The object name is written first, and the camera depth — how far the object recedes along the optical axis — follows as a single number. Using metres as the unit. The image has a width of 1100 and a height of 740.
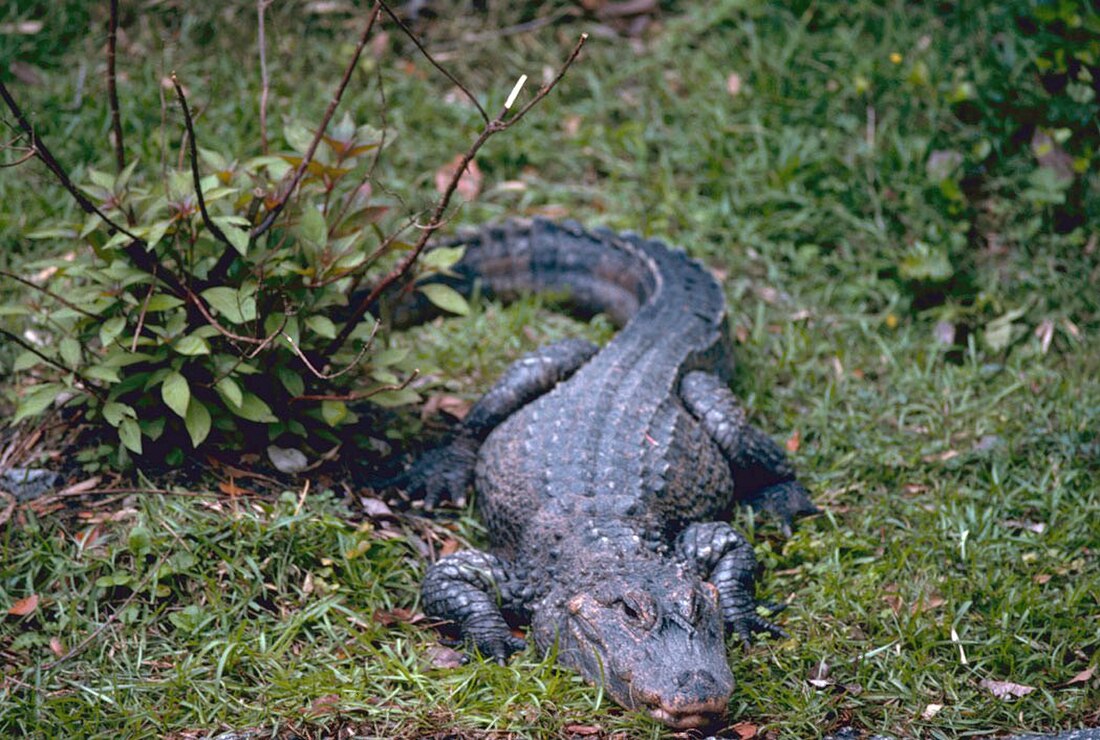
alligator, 8.08
